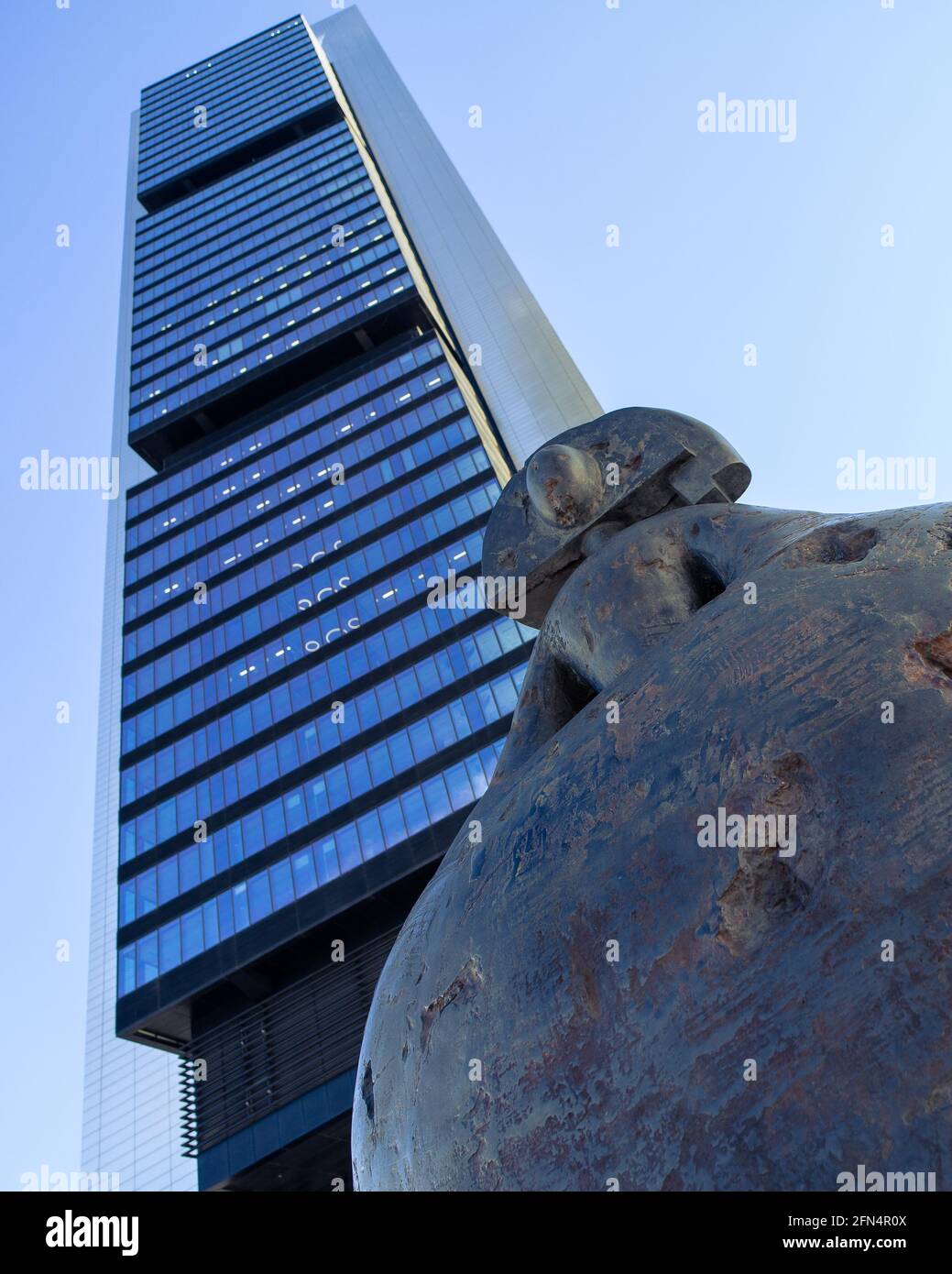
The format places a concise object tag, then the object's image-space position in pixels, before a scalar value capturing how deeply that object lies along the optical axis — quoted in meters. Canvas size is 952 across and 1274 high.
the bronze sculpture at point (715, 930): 2.09
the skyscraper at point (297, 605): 32.75
